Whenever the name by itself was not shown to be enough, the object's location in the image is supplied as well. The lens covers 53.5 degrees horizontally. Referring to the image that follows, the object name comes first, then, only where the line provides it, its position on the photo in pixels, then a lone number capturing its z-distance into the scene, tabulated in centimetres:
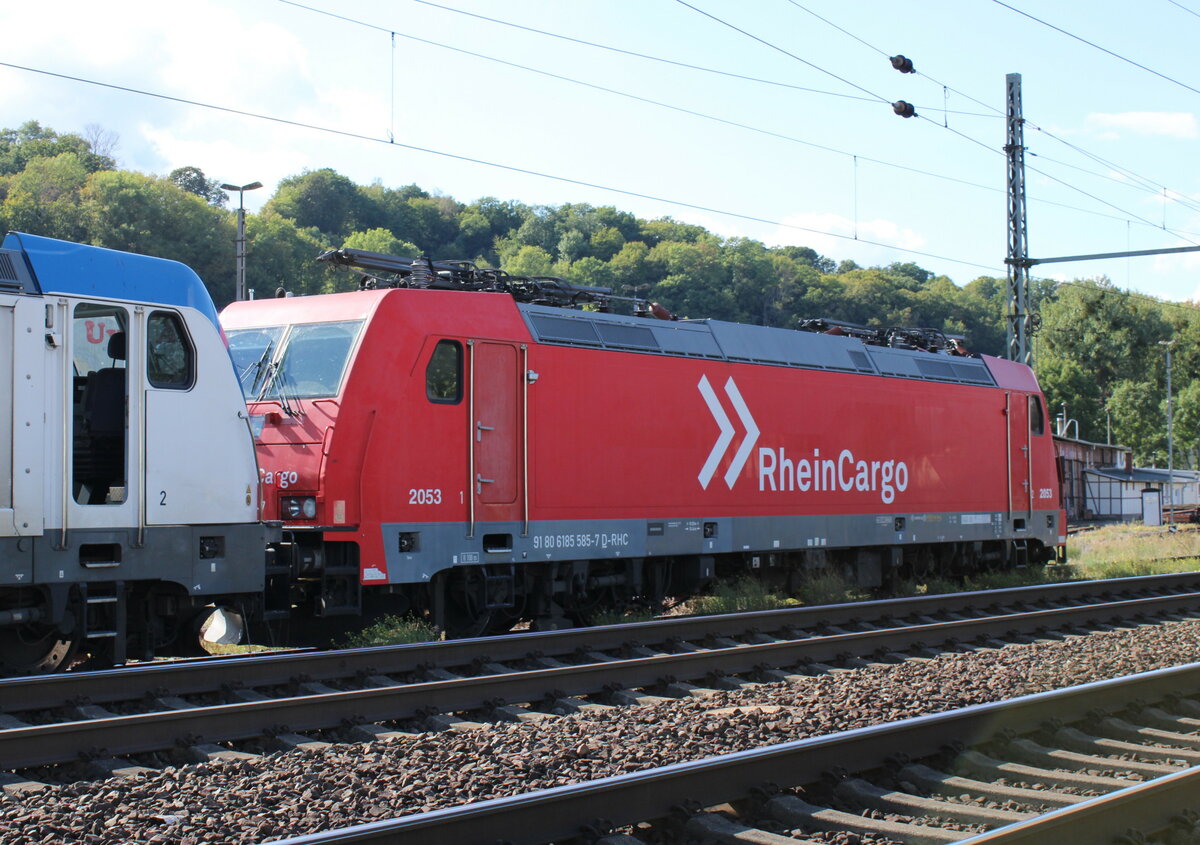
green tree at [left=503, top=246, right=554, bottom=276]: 8688
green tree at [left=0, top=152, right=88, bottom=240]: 6575
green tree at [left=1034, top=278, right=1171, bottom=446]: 8094
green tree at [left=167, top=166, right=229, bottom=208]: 10494
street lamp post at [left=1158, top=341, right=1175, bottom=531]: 5035
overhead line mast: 2350
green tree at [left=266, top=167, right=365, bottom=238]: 10738
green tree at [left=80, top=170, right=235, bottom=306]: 6438
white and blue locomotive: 848
